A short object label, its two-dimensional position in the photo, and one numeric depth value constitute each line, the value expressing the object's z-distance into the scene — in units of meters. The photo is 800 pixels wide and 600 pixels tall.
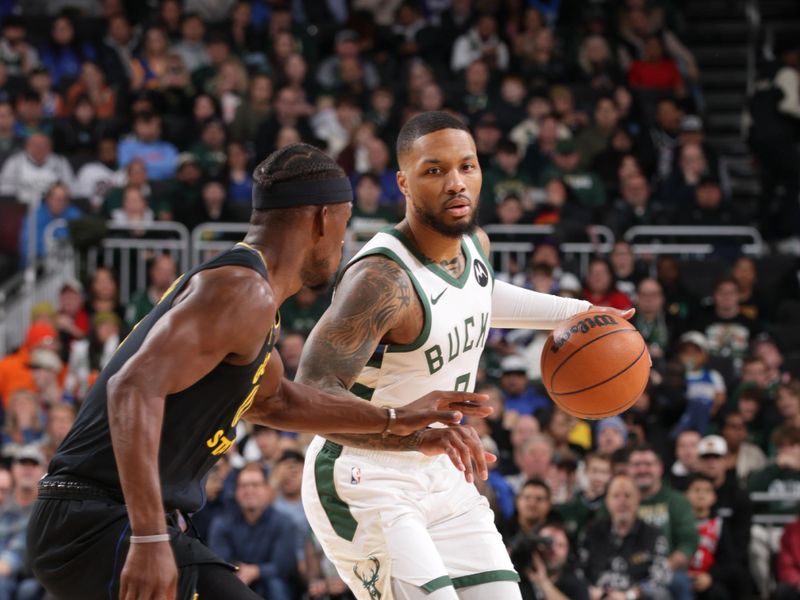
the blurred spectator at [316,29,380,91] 15.64
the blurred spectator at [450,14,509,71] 15.96
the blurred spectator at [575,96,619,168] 14.54
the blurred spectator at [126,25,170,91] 15.45
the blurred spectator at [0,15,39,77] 15.60
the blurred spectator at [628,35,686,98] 16.22
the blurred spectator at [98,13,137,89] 15.46
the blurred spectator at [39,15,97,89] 15.91
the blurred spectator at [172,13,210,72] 15.66
